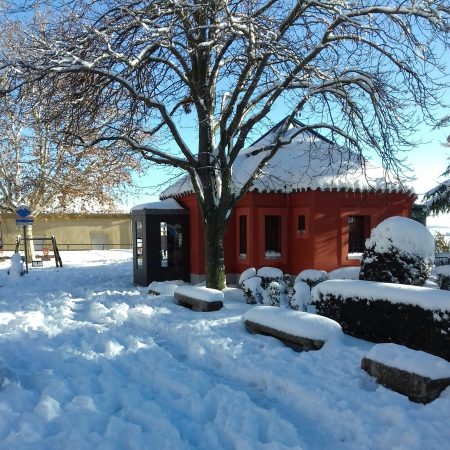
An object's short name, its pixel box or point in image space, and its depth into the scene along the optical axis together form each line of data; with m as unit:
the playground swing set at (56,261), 20.62
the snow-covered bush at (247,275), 10.33
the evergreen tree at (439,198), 16.75
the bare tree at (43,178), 23.17
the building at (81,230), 34.69
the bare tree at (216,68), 8.55
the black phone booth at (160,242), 13.72
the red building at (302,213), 12.65
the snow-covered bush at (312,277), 9.80
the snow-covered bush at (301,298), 8.23
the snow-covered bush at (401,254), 7.12
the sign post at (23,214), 16.69
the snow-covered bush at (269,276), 10.26
